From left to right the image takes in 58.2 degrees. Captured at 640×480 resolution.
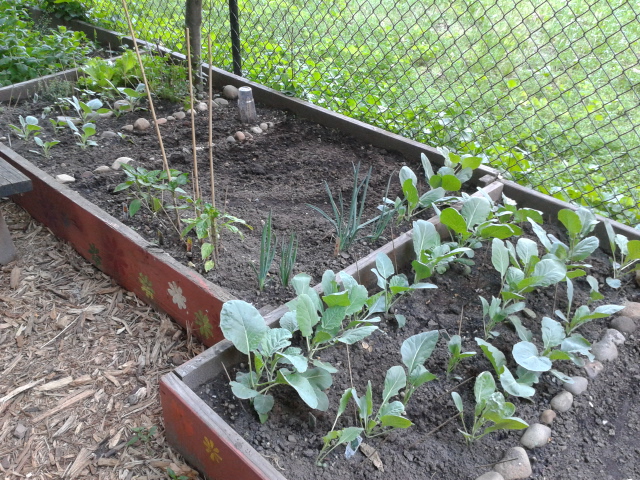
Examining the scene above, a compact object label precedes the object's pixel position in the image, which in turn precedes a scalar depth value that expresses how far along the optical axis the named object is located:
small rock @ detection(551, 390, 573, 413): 1.77
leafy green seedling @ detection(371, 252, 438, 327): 1.99
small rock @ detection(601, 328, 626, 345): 2.01
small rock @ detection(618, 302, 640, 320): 2.11
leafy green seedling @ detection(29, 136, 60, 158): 2.76
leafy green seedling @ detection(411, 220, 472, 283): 2.06
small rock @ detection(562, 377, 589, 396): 1.82
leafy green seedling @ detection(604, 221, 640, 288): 2.17
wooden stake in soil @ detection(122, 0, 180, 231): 2.20
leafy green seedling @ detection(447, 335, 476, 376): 1.78
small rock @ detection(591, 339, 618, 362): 1.95
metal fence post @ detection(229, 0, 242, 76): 3.59
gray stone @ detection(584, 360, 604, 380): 1.88
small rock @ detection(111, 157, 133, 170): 2.78
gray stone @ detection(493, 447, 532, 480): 1.57
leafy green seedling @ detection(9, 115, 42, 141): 2.83
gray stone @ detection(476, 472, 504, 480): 1.53
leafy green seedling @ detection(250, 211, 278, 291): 1.96
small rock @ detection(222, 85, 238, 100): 3.53
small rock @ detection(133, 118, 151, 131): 3.13
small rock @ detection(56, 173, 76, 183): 2.62
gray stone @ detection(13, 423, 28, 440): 1.89
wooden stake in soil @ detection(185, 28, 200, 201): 2.18
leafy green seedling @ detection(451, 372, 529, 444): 1.56
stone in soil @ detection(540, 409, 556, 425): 1.73
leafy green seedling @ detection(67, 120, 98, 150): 2.85
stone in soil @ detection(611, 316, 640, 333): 2.06
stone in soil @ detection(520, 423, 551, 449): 1.65
